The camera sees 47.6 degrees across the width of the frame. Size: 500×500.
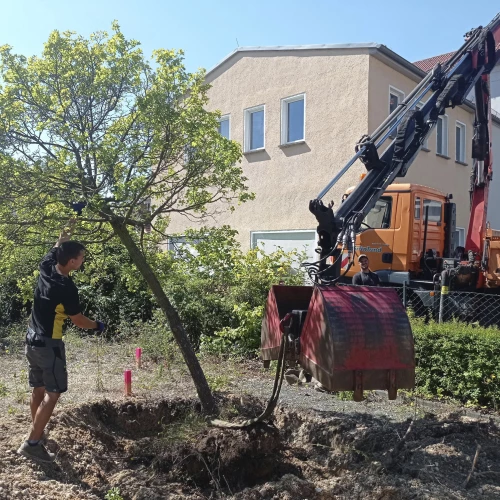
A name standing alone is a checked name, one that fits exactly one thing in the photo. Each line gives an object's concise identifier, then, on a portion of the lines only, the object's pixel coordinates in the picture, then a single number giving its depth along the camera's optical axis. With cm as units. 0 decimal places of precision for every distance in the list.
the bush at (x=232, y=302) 939
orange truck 982
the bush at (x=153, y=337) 896
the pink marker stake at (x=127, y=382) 656
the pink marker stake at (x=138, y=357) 850
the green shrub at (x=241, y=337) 930
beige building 1427
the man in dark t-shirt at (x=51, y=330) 446
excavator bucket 404
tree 472
